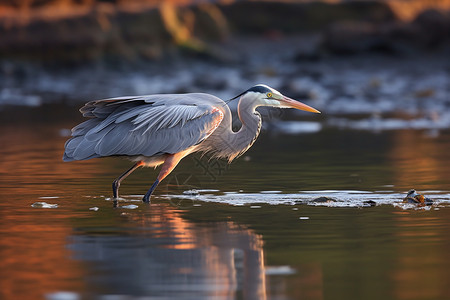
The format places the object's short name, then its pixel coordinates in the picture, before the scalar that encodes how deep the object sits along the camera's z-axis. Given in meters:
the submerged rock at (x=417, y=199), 17.42
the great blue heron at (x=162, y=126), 18.77
